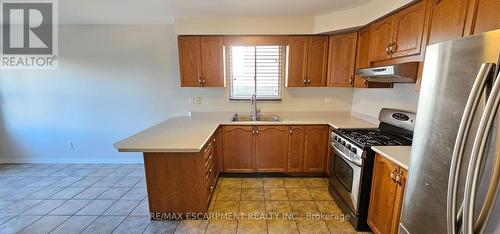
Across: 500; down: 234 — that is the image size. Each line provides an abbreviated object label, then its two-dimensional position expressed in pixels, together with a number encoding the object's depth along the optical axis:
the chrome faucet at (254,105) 3.35
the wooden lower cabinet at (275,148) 3.01
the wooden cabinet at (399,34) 1.82
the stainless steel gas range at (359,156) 1.95
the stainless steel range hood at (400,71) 1.77
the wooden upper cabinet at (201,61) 3.03
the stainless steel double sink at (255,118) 3.37
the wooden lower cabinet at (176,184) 2.09
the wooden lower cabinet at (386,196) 1.56
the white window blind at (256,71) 3.35
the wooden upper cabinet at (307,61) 3.04
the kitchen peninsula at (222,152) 2.11
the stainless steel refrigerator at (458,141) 0.77
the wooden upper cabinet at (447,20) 1.43
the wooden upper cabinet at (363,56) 2.57
